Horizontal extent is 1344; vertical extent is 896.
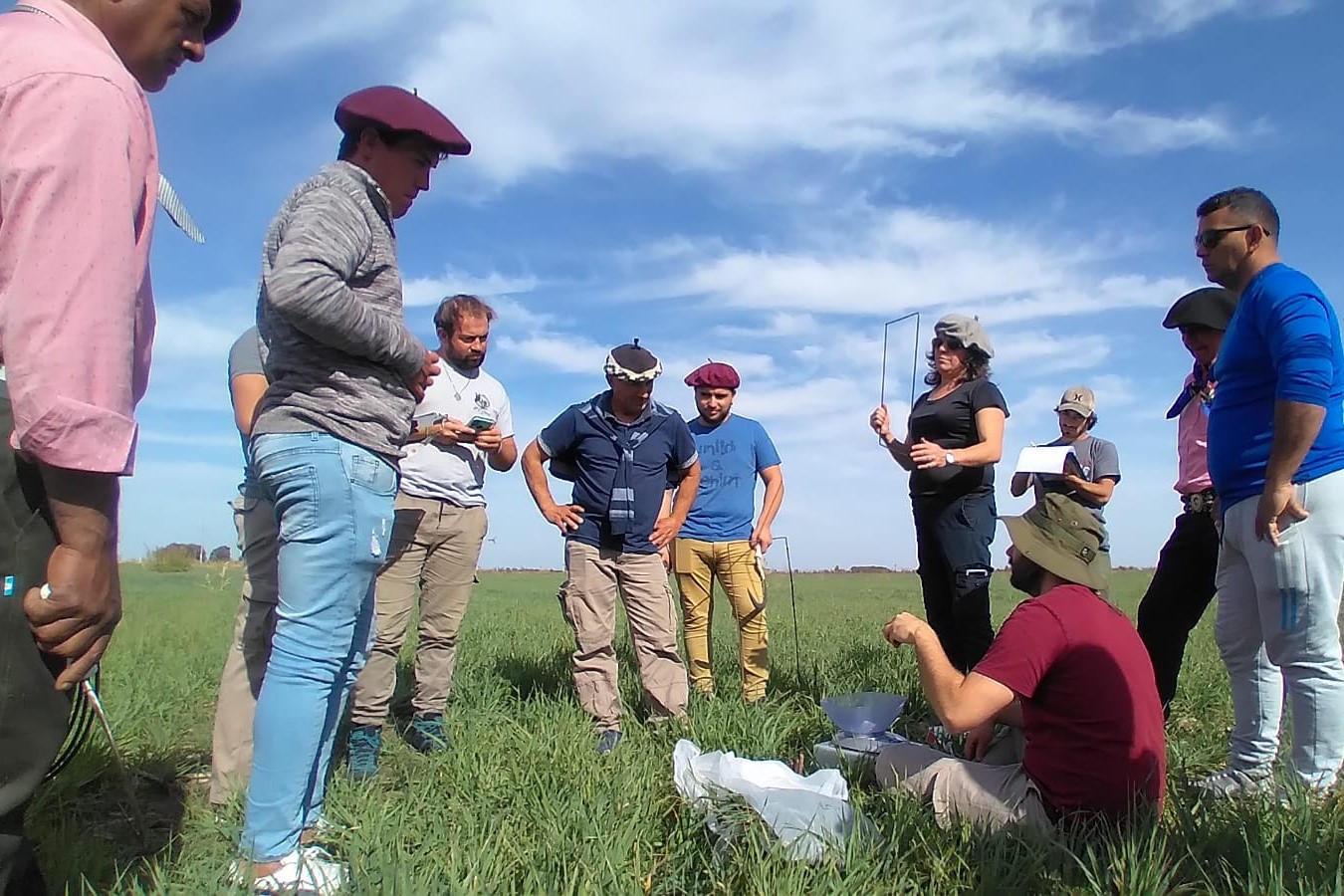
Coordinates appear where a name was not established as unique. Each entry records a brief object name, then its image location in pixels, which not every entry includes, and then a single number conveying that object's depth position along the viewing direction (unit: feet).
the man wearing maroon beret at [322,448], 8.36
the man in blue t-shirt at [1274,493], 10.75
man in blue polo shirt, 15.53
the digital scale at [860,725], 12.42
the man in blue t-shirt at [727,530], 18.46
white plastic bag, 9.29
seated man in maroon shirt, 9.39
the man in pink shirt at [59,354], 4.67
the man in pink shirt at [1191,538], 14.67
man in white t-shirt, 14.53
